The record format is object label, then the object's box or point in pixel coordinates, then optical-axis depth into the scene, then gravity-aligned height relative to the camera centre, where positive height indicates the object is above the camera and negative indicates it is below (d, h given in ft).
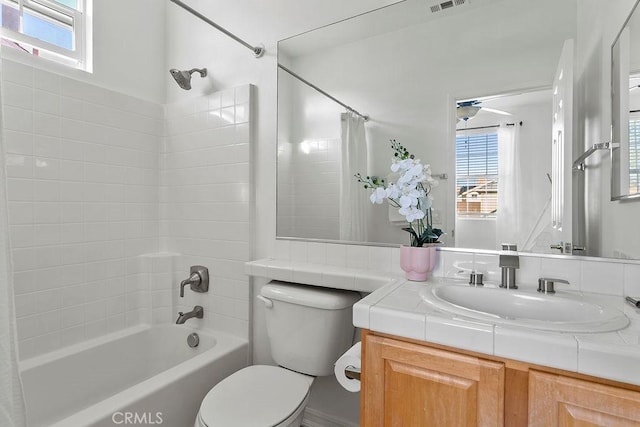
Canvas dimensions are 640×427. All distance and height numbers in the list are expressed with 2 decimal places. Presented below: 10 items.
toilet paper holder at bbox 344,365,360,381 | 3.21 -1.54
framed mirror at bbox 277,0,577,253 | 4.08 +1.75
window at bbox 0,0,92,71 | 5.55 +3.26
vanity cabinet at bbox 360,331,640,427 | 2.16 -1.30
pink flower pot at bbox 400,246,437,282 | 4.06 -0.60
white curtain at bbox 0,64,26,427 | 2.64 -1.04
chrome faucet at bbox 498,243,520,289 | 3.68 -0.63
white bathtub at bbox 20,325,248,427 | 4.21 -2.54
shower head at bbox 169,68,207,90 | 6.29 +2.60
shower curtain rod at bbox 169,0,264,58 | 5.06 +2.97
